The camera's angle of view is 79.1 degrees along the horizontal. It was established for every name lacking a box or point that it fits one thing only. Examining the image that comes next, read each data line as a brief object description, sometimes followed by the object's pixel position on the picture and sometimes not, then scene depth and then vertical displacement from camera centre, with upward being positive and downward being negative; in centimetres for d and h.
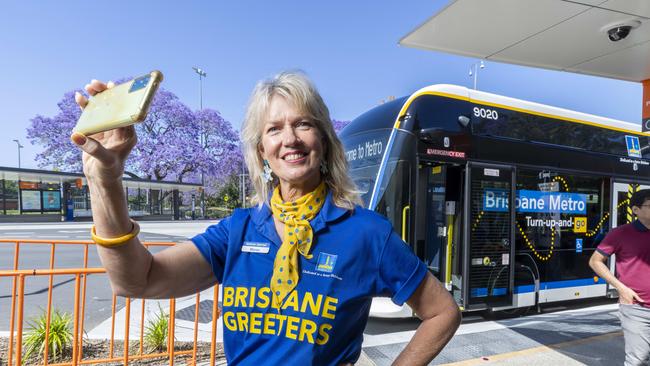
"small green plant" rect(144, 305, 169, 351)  428 -162
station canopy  307 +148
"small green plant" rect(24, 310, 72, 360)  404 -160
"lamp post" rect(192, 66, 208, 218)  3425 +429
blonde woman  123 -23
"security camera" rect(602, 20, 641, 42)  331 +148
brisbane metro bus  542 +11
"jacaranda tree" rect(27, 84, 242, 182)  3086 +366
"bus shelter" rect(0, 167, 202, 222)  2625 -84
